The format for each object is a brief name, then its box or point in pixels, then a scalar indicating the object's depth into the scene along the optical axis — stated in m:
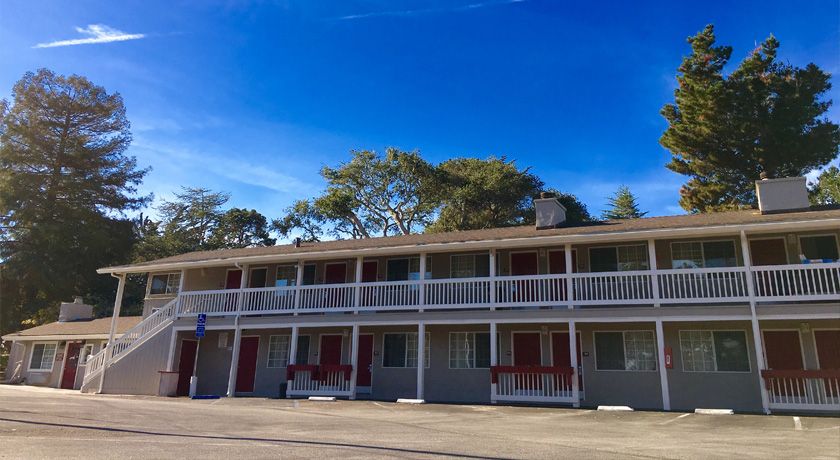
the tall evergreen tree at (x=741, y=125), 27.89
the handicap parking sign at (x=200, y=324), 19.23
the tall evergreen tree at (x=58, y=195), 39.81
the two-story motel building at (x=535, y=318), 14.62
